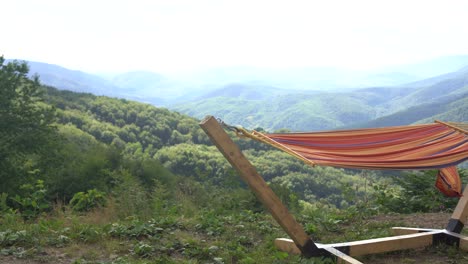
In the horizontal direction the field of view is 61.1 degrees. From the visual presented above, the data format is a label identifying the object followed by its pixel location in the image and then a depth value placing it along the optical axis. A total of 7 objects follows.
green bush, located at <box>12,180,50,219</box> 4.46
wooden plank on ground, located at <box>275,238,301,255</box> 3.60
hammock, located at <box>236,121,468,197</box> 3.13
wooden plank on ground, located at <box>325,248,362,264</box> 3.15
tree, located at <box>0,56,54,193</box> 17.52
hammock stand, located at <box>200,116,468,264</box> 2.98
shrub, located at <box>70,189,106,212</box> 5.54
